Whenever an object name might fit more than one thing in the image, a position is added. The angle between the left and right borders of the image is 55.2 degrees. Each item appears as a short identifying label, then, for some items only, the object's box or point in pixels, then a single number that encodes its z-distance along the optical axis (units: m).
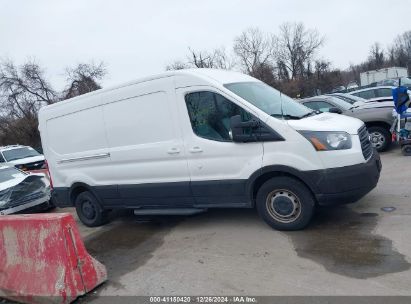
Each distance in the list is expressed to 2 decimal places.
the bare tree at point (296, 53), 72.19
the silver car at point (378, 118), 9.72
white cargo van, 5.13
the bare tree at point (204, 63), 57.17
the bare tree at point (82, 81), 41.75
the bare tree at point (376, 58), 84.05
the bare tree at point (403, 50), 82.00
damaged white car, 9.12
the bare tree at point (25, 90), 39.09
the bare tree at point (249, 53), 66.44
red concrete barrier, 4.34
